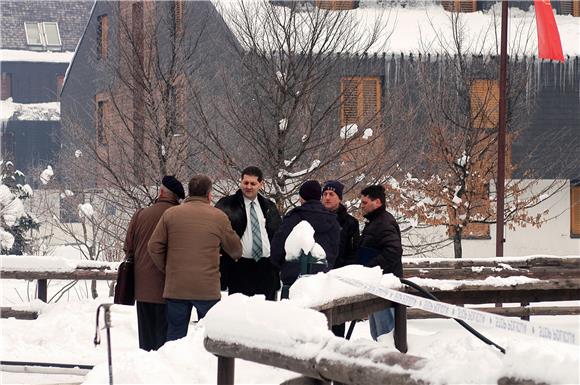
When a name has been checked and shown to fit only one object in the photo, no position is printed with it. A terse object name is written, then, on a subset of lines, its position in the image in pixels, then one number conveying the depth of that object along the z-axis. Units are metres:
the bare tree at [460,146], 31.26
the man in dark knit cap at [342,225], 12.33
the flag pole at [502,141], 22.47
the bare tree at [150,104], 25.24
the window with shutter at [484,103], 31.17
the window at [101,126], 28.47
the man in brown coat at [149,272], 11.60
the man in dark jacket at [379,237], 11.79
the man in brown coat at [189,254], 11.06
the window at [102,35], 41.04
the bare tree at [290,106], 23.40
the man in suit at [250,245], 12.11
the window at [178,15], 26.65
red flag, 23.76
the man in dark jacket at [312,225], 11.49
